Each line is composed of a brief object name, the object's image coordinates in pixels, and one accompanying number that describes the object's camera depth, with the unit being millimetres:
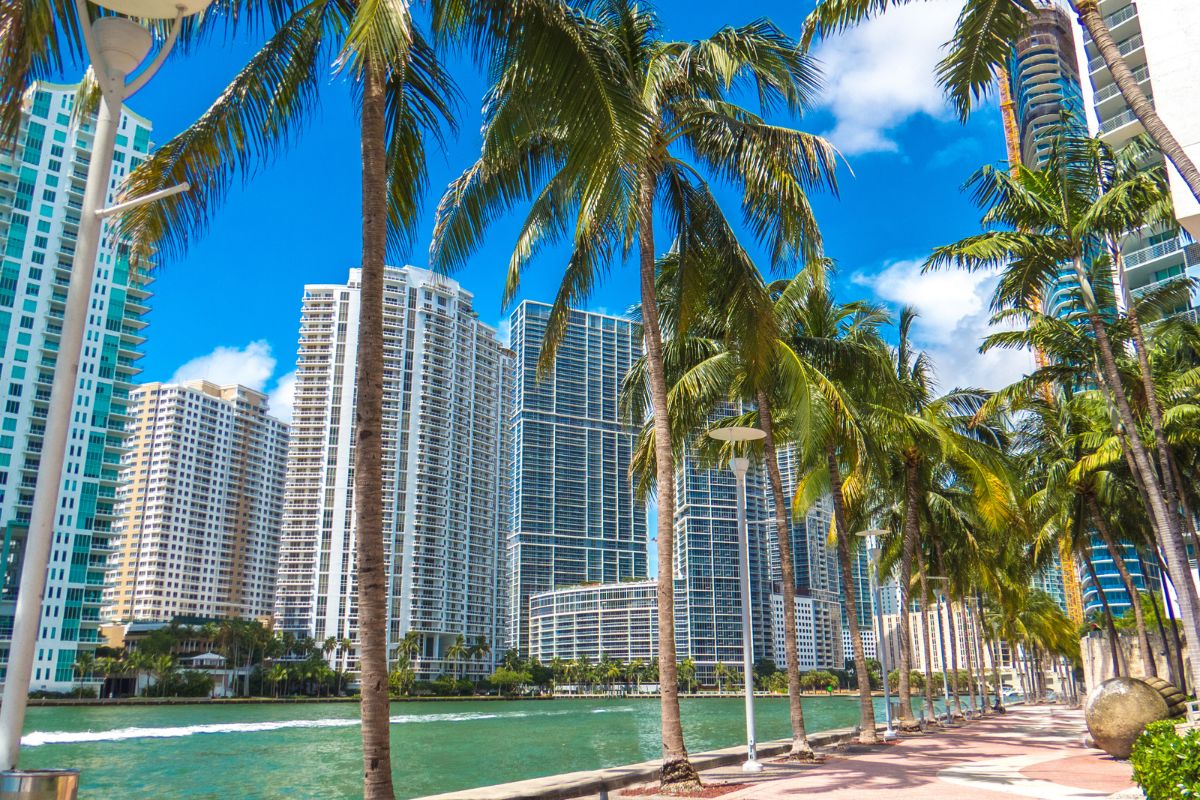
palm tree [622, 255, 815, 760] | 13953
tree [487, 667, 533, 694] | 130875
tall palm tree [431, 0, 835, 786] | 11938
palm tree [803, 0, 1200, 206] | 10977
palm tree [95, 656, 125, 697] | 95625
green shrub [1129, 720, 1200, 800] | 6457
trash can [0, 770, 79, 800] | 4805
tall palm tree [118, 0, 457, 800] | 7465
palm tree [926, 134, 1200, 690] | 14727
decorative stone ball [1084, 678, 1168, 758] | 14188
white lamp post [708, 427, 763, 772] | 13805
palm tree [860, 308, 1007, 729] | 20281
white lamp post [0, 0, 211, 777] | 5250
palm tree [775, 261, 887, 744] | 16688
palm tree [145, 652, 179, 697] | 101375
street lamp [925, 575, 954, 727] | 30934
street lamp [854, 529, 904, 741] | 22003
